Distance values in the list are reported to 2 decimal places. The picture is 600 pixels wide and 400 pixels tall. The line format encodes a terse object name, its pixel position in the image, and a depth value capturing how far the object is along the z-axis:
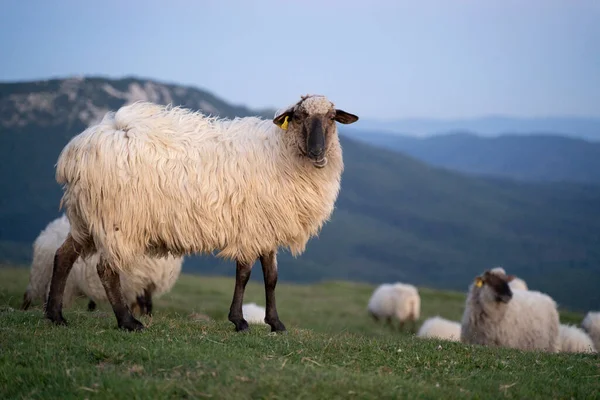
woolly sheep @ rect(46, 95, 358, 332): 9.20
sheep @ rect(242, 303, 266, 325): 16.74
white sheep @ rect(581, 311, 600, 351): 19.48
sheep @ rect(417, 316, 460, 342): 20.61
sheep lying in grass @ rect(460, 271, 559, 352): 14.38
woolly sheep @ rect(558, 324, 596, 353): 16.44
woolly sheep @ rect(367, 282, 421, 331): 27.94
